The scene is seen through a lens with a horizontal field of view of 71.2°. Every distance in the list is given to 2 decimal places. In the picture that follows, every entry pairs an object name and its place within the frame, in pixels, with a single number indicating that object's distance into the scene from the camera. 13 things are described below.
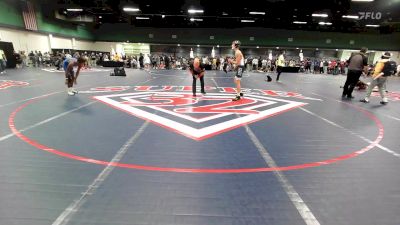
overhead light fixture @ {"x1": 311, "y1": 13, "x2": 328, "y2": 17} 26.51
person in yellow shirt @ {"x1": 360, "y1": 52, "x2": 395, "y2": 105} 9.41
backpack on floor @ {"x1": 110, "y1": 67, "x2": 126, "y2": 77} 19.28
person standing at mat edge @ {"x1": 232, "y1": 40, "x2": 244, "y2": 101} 9.30
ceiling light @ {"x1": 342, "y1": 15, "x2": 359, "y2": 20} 25.49
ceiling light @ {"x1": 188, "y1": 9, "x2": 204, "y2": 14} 27.77
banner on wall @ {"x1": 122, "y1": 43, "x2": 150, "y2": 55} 42.81
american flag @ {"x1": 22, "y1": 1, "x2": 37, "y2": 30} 27.77
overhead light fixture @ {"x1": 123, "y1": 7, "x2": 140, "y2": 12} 28.01
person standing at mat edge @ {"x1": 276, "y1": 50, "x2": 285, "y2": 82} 17.78
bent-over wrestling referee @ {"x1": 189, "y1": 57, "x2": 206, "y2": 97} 10.47
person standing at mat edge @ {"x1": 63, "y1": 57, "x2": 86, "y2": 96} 9.62
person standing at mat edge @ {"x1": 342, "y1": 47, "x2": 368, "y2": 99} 10.38
